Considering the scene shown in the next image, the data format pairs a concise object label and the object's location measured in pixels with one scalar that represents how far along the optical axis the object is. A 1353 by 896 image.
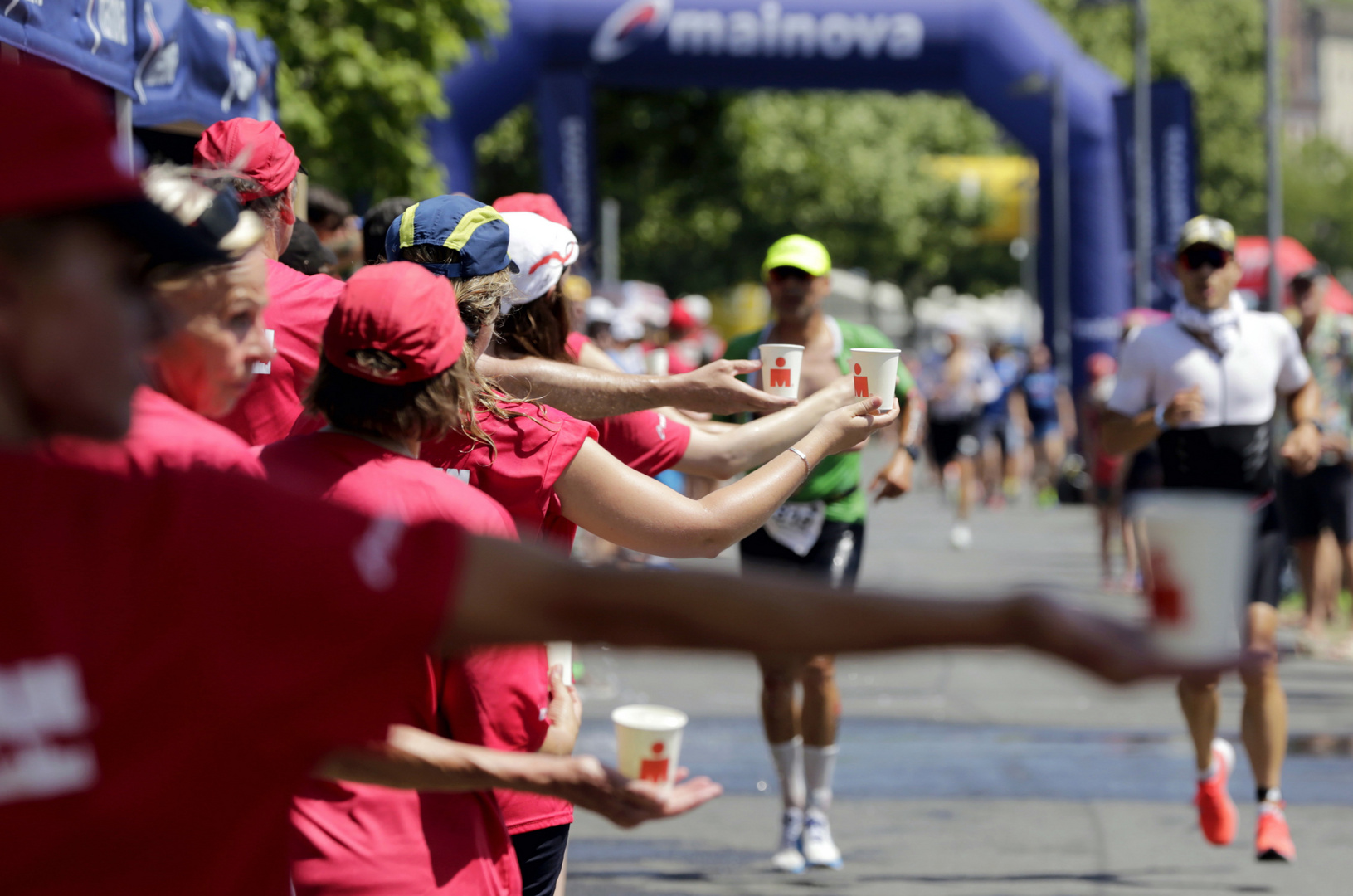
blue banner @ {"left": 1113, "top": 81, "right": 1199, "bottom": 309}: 40.25
